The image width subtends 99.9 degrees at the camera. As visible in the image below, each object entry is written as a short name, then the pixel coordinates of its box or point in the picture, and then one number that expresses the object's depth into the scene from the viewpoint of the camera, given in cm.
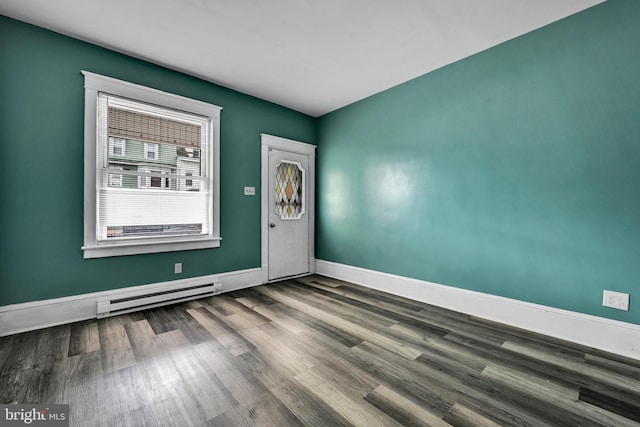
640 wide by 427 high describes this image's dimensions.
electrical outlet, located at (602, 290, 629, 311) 212
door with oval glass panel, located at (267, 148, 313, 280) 425
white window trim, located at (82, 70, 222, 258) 272
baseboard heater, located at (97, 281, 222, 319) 280
